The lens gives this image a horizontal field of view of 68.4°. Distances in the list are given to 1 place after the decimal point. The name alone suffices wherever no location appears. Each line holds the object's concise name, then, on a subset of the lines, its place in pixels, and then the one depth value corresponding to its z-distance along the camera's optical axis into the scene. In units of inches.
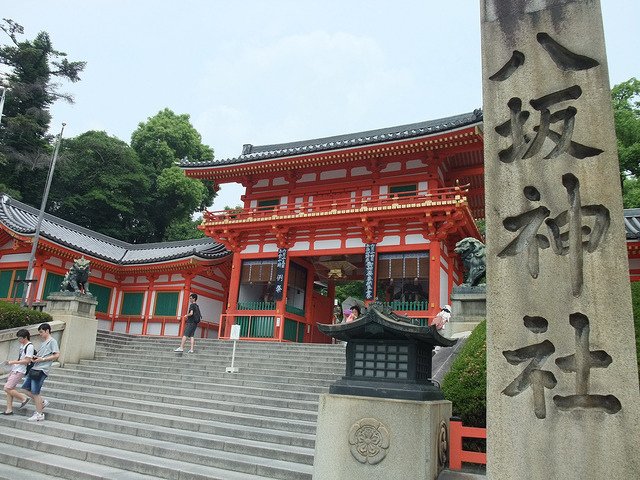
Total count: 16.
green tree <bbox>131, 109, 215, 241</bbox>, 1341.0
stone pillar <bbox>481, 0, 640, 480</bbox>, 122.2
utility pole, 671.8
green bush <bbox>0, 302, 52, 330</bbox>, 450.9
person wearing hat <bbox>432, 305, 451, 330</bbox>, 442.9
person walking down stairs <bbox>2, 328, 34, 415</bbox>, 304.7
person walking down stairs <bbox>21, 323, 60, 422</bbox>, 302.5
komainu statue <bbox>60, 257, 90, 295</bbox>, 517.3
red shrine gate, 627.5
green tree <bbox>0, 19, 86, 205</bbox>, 1146.7
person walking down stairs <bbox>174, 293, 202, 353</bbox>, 507.2
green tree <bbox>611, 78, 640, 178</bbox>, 832.3
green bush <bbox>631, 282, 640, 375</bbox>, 209.1
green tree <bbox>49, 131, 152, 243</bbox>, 1234.0
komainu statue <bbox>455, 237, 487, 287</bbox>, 338.6
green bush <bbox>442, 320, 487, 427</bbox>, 219.6
